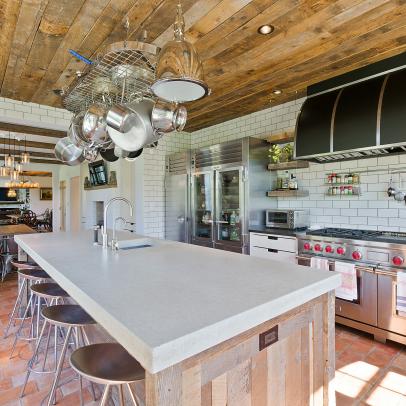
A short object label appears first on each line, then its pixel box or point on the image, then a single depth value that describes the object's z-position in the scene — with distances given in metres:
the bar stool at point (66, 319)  1.61
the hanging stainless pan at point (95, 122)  2.18
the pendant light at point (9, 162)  6.03
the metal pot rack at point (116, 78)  1.75
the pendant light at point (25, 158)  5.81
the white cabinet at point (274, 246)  3.27
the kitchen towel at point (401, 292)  2.46
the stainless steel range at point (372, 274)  2.53
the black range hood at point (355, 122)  2.55
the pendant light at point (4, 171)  6.48
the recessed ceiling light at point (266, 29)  2.20
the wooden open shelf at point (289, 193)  3.64
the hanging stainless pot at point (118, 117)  2.03
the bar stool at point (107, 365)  1.09
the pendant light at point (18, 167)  6.51
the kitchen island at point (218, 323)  0.85
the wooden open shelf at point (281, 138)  3.62
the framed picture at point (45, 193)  14.20
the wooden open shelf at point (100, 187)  6.02
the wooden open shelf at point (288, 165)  3.51
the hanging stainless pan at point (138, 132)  2.24
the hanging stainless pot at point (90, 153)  2.85
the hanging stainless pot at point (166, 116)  2.16
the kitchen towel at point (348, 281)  2.74
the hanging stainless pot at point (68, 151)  3.07
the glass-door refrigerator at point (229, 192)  3.80
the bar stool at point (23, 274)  2.72
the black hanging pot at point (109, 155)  3.18
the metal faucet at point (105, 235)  2.38
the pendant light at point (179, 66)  1.43
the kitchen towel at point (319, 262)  2.94
